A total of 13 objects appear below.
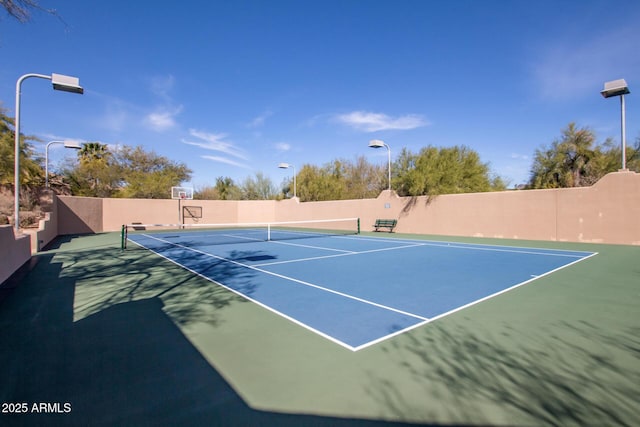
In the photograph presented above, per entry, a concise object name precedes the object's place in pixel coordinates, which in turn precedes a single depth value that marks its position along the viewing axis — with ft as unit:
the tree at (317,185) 104.22
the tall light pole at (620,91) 38.45
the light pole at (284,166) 91.61
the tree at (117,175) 102.53
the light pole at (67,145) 53.57
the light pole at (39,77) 30.42
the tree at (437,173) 65.92
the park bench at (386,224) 69.05
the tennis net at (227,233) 56.24
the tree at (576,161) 78.69
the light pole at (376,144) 62.03
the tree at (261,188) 142.00
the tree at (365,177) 123.83
